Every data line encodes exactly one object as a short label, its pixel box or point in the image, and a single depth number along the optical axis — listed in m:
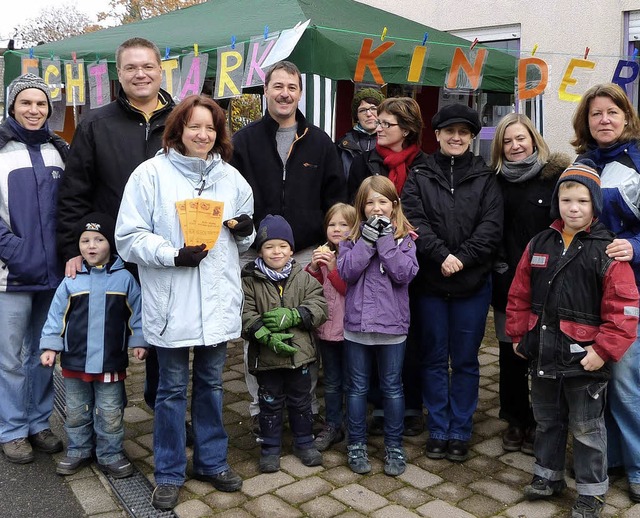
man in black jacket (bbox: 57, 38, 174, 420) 3.65
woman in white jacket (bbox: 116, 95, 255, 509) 3.27
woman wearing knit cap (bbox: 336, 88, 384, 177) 4.97
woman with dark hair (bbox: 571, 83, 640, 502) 3.42
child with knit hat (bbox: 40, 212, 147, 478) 3.60
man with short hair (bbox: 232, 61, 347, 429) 4.10
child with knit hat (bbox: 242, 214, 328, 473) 3.72
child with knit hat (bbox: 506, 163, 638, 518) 3.19
